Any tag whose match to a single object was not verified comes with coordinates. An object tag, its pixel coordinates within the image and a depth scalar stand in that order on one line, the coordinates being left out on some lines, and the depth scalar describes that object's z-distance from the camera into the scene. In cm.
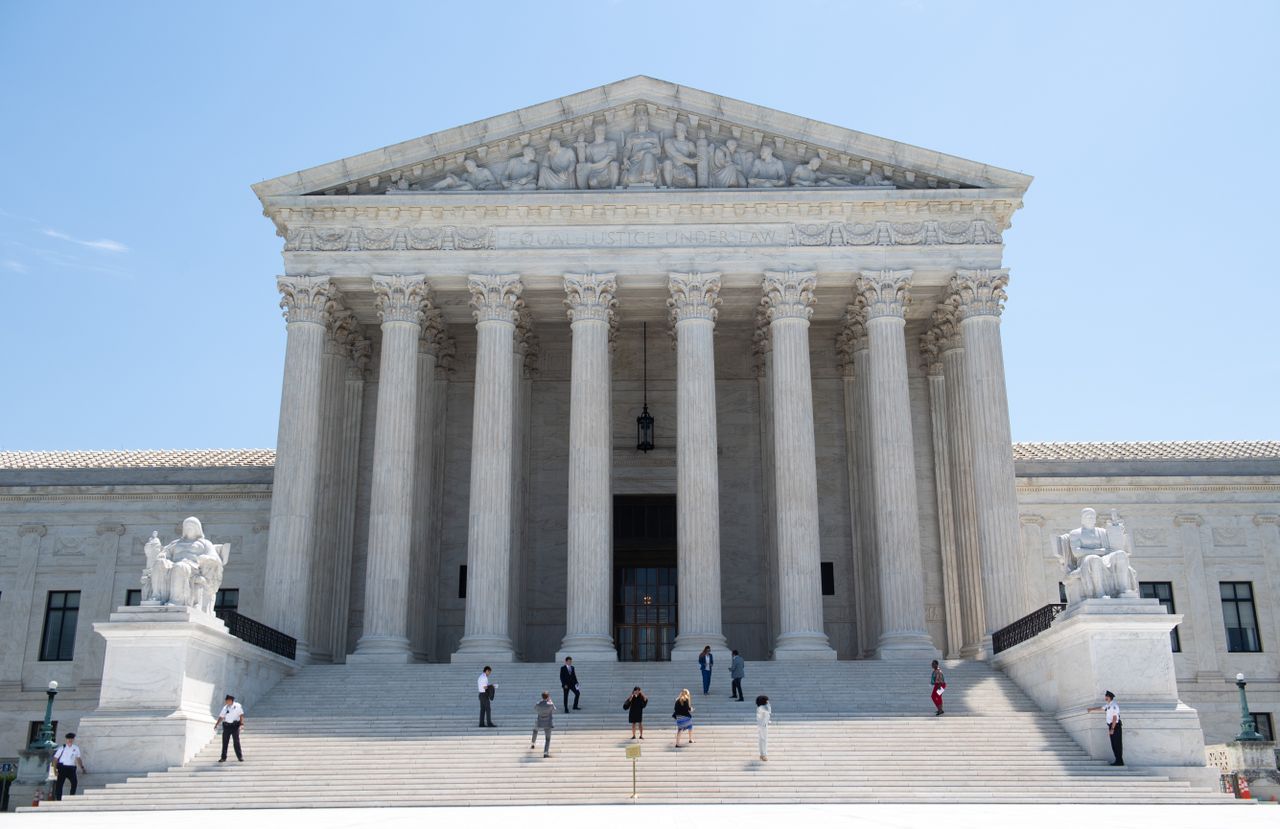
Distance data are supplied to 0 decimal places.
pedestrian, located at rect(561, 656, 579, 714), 2808
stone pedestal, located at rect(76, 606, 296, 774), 2511
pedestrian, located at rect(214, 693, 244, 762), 2469
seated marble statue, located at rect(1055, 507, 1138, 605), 2658
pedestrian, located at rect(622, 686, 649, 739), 2523
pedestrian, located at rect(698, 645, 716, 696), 2925
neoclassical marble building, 3438
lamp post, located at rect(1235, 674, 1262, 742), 2780
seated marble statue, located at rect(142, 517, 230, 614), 2703
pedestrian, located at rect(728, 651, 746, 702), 2861
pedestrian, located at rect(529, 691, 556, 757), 2425
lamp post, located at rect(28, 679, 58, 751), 2761
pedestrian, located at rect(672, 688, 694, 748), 2467
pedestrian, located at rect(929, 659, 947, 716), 2764
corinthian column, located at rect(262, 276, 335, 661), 3366
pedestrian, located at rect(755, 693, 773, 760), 2416
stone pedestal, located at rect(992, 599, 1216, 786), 2484
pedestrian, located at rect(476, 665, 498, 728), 2672
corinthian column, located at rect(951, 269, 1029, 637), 3350
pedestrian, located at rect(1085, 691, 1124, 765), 2403
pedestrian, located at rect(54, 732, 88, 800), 2380
